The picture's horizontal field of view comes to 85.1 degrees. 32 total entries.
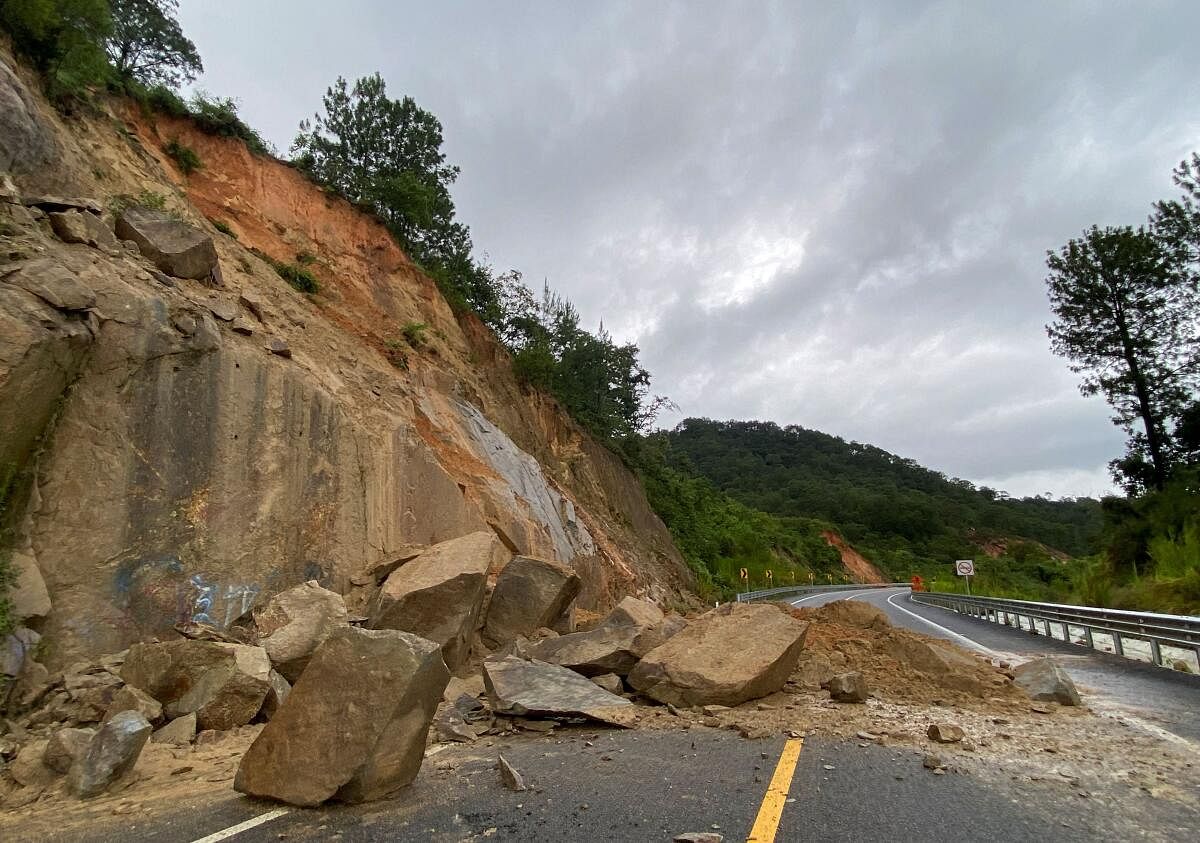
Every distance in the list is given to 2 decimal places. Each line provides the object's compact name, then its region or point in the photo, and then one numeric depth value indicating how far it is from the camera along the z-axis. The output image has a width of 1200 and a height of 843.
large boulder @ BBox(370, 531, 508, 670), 8.39
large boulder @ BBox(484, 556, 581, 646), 9.77
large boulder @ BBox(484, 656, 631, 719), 6.44
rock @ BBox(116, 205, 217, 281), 10.48
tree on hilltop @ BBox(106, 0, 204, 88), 18.84
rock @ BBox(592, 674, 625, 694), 7.44
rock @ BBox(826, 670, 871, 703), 6.94
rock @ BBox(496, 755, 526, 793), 4.48
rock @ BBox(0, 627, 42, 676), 5.97
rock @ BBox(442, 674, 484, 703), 7.66
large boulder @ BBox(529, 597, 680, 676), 7.84
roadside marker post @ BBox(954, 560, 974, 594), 31.49
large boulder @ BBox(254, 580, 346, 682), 7.27
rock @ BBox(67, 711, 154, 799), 4.64
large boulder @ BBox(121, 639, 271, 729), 6.09
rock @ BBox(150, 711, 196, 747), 5.64
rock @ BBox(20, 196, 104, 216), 8.89
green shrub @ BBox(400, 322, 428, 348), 17.27
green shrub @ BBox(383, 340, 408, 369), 15.43
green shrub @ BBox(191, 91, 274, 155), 17.69
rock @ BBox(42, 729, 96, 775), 4.93
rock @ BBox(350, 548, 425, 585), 9.92
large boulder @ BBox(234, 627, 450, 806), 4.20
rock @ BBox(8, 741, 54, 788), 4.85
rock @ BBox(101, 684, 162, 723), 5.75
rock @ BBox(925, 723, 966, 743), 5.38
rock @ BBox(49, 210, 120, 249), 8.94
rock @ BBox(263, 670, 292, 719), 6.48
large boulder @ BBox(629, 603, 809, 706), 6.89
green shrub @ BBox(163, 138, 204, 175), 16.48
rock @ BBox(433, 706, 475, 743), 6.05
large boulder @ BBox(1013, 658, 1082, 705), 6.95
